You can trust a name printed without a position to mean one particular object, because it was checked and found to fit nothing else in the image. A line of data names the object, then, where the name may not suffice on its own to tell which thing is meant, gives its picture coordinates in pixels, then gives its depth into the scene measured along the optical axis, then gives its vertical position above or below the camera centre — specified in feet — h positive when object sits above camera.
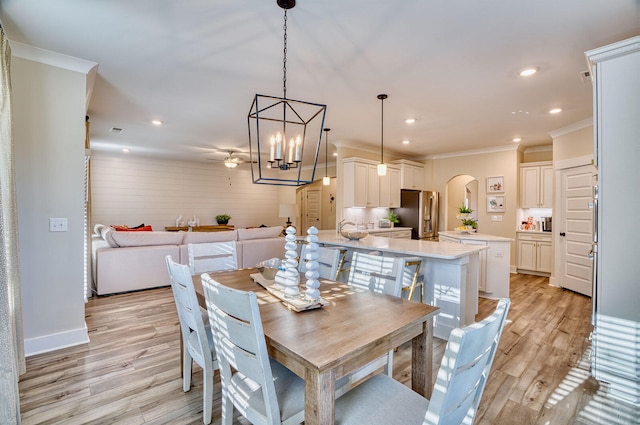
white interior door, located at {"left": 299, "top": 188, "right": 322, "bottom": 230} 32.76 +0.02
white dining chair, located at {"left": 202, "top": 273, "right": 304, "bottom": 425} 3.70 -2.11
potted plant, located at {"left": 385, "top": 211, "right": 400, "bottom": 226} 21.80 -0.62
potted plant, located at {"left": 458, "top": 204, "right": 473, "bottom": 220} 16.96 -0.12
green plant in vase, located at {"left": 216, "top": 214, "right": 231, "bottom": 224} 28.73 -0.94
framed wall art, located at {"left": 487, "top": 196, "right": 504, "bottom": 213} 20.70 +0.35
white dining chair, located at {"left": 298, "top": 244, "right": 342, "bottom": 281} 7.98 -1.46
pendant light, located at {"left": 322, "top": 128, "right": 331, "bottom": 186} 17.00 +4.49
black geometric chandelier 6.72 +4.47
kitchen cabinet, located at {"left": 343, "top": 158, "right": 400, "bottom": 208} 19.25 +1.63
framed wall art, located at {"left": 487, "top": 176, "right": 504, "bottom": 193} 20.67 +1.73
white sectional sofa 14.05 -2.30
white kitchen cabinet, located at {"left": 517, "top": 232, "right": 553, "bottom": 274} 18.88 -2.82
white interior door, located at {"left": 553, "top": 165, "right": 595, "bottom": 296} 14.51 -1.00
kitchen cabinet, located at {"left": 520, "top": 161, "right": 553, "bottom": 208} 19.27 +1.61
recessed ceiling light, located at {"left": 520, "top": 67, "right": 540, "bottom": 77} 9.41 +4.43
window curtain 4.97 -1.19
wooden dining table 3.51 -1.75
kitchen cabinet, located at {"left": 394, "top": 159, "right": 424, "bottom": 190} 22.26 +2.68
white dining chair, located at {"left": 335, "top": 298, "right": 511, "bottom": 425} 2.71 -1.99
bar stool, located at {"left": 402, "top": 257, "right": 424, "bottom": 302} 8.84 -2.10
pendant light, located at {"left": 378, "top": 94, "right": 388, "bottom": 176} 11.73 +4.45
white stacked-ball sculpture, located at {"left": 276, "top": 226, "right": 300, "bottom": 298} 5.58 -1.17
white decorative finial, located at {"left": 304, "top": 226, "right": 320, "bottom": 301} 5.35 -1.11
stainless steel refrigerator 21.70 -0.22
